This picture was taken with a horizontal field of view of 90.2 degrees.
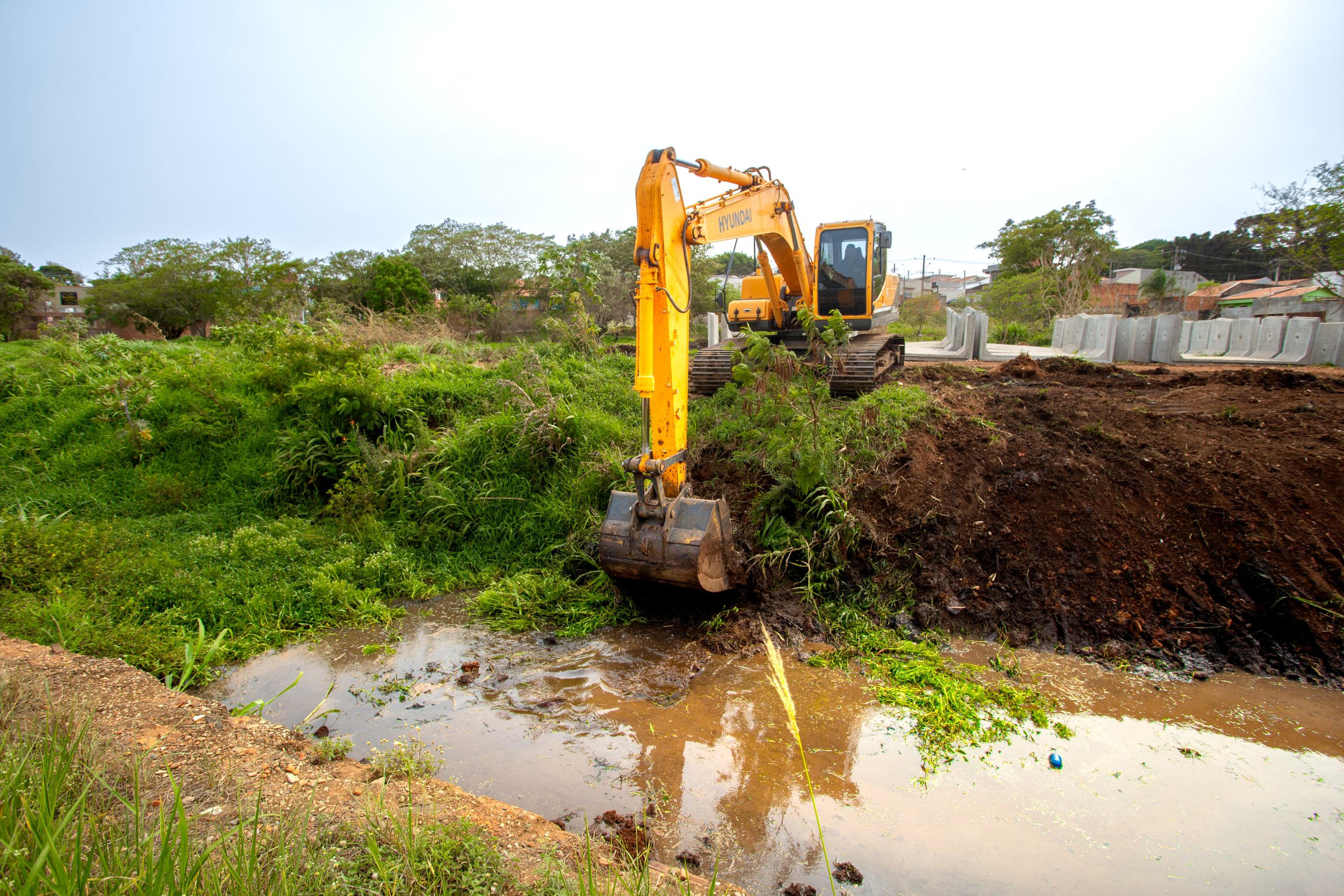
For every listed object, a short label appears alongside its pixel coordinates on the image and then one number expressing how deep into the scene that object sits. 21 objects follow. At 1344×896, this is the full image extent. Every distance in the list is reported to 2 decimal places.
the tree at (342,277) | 21.56
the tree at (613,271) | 12.02
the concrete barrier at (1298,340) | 11.67
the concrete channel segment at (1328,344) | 11.28
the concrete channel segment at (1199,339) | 14.02
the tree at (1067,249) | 25.75
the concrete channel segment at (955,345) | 15.31
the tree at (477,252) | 29.64
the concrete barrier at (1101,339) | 14.23
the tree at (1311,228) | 12.61
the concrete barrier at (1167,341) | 13.37
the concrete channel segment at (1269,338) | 12.26
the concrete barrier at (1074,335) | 15.60
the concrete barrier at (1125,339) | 14.03
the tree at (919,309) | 32.72
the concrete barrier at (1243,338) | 12.86
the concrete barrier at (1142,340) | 13.64
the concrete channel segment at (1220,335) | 13.41
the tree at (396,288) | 22.11
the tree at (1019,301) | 26.83
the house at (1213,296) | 31.25
